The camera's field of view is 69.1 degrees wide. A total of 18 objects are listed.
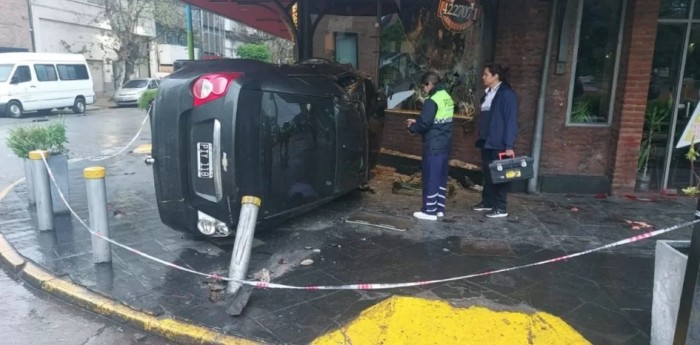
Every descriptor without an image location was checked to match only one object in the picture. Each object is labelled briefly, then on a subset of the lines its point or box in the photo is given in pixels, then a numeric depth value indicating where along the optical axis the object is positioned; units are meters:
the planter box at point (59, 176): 5.95
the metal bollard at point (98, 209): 4.39
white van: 19.12
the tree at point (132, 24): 28.34
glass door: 6.90
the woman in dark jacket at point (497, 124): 5.91
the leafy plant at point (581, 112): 7.27
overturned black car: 4.26
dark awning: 9.91
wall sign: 7.79
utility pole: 14.95
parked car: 26.55
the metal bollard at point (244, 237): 3.87
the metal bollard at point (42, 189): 5.35
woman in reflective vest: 5.87
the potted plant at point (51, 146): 6.00
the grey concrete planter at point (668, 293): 2.84
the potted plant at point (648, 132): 7.29
